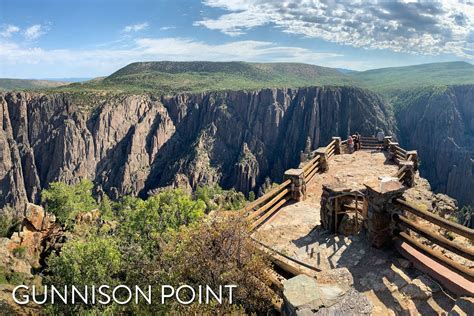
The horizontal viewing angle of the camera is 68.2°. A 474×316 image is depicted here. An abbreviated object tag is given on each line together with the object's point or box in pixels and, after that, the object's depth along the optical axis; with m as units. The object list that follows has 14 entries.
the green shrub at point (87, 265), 19.05
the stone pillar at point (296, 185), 15.03
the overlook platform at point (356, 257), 7.72
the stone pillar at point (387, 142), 25.40
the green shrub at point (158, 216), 25.84
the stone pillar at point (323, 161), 20.18
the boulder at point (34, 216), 33.00
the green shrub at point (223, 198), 53.60
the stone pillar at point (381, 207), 9.82
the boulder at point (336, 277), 7.08
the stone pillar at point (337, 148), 25.52
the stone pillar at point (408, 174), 17.19
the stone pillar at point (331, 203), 11.70
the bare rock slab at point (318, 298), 5.81
